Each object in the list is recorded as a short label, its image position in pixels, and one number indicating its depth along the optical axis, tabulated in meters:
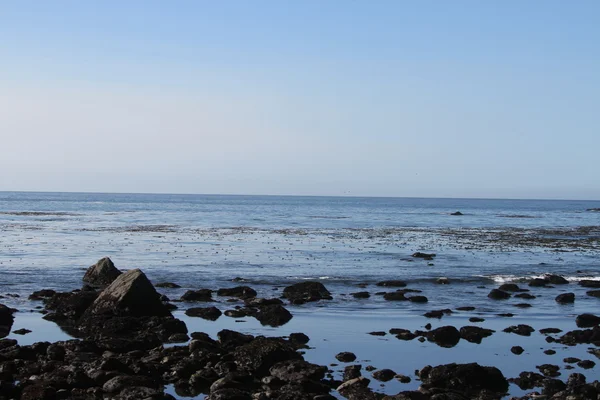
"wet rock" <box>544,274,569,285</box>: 35.28
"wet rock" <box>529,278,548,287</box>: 34.38
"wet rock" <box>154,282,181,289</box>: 32.62
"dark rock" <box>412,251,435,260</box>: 47.16
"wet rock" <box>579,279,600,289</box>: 34.17
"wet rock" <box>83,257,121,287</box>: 33.09
